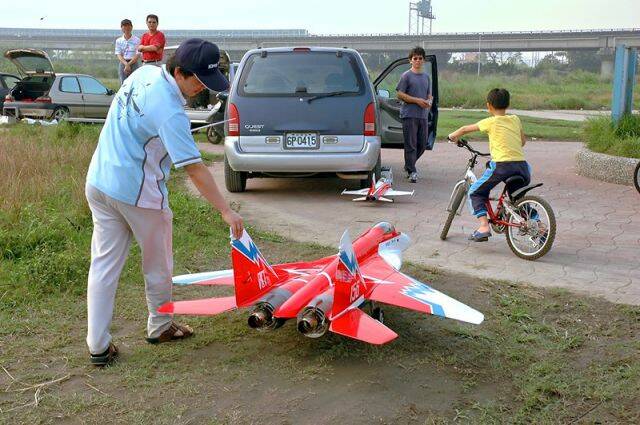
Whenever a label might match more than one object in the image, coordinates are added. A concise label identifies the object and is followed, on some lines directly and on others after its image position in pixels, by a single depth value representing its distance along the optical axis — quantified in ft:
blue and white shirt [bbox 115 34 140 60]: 48.96
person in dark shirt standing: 34.68
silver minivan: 30.50
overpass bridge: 236.02
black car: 75.34
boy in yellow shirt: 22.22
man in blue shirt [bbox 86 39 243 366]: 13.00
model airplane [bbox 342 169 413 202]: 30.04
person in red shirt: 46.03
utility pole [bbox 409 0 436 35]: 301.43
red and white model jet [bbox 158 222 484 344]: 13.71
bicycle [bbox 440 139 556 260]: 21.40
